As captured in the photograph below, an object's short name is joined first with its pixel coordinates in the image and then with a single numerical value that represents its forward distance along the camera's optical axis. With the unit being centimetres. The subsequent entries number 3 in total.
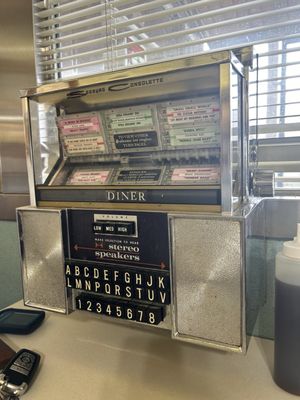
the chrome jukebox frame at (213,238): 56
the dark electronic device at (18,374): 59
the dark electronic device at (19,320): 82
